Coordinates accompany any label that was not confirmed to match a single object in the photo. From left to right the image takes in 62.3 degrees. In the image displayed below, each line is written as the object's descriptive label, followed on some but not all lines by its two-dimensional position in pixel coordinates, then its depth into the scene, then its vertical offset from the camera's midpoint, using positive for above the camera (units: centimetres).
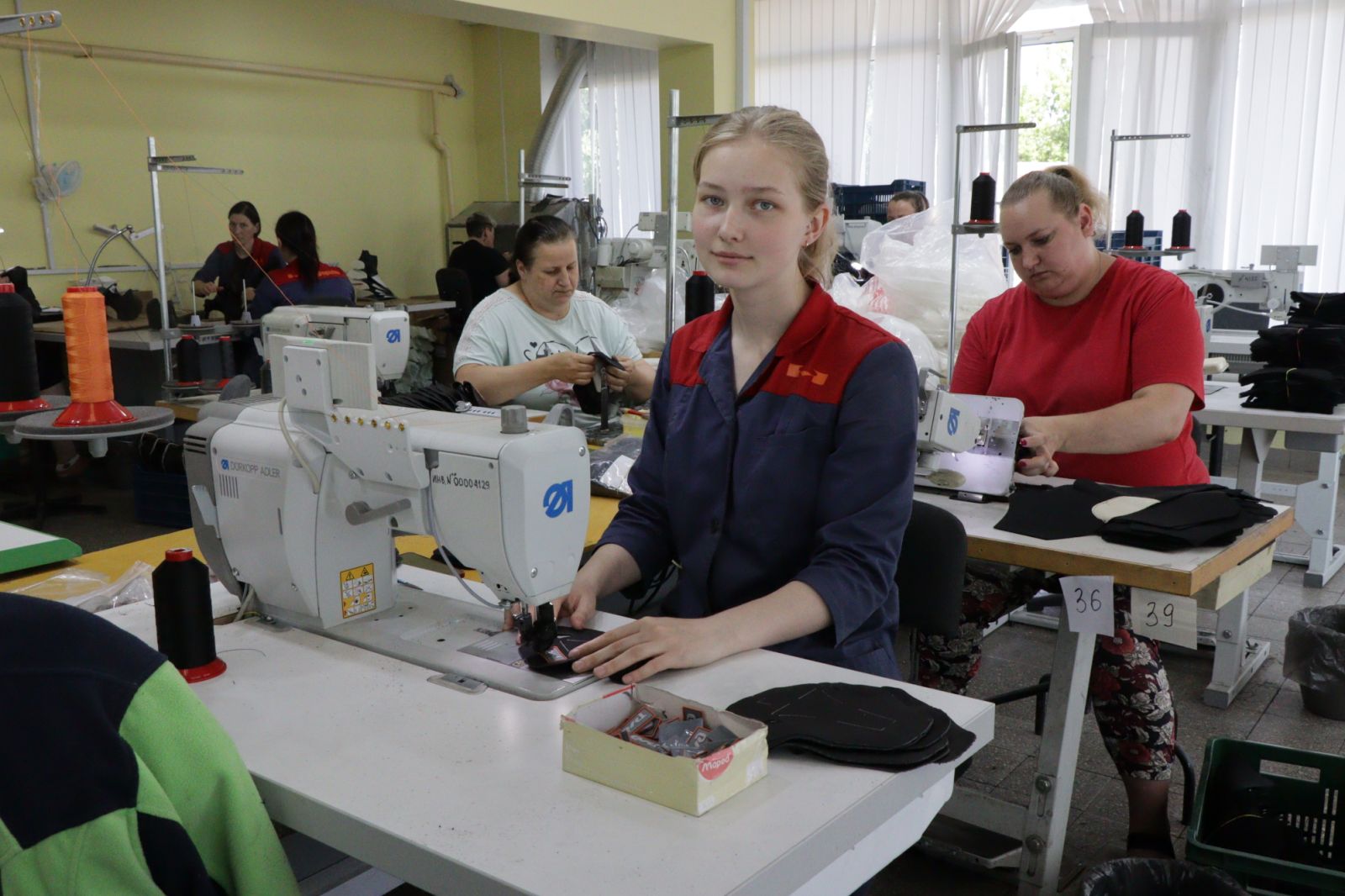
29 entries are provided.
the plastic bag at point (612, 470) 228 -44
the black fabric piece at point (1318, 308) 358 -18
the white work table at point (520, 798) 86 -46
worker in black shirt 712 -6
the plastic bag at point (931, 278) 386 -8
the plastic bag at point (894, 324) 365 -23
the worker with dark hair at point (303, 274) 479 -7
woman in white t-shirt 294 -21
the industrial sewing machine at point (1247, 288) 450 -15
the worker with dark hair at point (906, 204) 544 +24
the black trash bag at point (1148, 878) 173 -96
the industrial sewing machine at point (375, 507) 122 -29
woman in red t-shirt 202 -26
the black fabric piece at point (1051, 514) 189 -46
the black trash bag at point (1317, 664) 271 -100
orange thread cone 126 -12
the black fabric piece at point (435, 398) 225 -30
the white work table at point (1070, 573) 171 -51
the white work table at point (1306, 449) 325 -61
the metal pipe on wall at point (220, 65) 620 +123
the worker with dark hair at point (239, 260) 598 -1
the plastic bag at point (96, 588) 159 -48
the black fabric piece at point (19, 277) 336 -5
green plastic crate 182 -97
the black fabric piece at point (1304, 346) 331 -28
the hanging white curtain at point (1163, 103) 610 +84
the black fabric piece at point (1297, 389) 325 -40
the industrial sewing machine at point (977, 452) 205 -37
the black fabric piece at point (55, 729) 78 -33
